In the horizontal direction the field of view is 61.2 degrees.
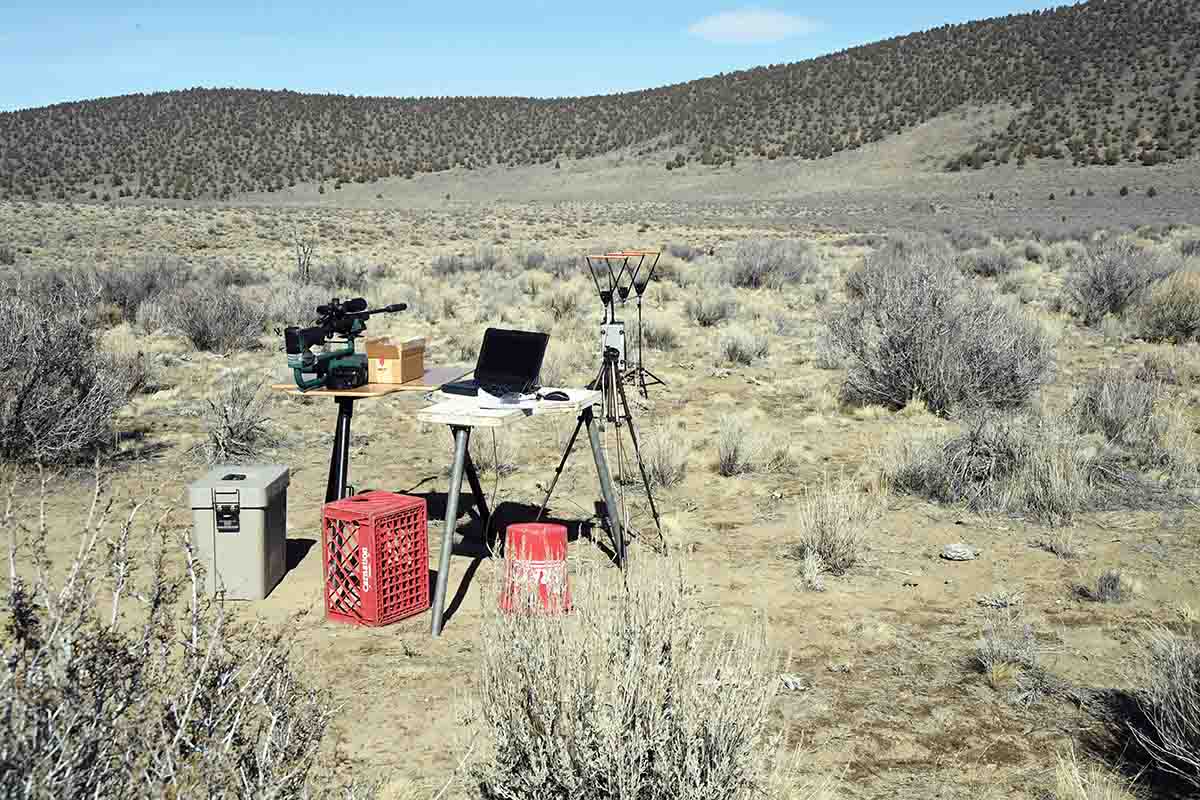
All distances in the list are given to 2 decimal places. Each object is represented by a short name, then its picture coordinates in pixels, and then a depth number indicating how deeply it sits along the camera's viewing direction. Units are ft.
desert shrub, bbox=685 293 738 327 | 55.31
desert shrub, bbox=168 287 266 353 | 46.37
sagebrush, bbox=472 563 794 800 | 9.76
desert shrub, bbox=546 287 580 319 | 57.93
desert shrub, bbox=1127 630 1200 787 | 12.48
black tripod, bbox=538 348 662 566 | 18.85
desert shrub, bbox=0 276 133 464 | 26.07
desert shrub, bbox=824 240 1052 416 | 33.32
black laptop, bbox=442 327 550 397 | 18.74
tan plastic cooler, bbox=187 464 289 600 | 18.07
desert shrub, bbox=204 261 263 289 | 68.18
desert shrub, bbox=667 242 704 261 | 88.07
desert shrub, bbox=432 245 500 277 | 79.82
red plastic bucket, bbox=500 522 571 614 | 15.44
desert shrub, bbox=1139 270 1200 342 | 45.19
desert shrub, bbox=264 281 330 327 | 53.72
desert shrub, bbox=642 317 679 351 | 48.29
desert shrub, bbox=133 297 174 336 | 50.60
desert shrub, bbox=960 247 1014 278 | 72.38
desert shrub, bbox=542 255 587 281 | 75.31
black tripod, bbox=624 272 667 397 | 36.01
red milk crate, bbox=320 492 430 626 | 17.10
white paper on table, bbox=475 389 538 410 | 18.21
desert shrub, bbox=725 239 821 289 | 70.85
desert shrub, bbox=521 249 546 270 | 81.86
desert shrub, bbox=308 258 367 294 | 68.90
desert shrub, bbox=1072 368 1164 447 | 27.96
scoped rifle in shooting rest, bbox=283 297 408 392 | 18.60
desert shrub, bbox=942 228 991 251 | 93.15
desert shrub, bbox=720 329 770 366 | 44.21
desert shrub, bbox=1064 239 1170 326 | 51.44
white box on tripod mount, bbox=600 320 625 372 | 27.95
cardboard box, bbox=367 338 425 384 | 19.58
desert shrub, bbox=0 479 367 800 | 6.96
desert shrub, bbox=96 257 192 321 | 57.11
